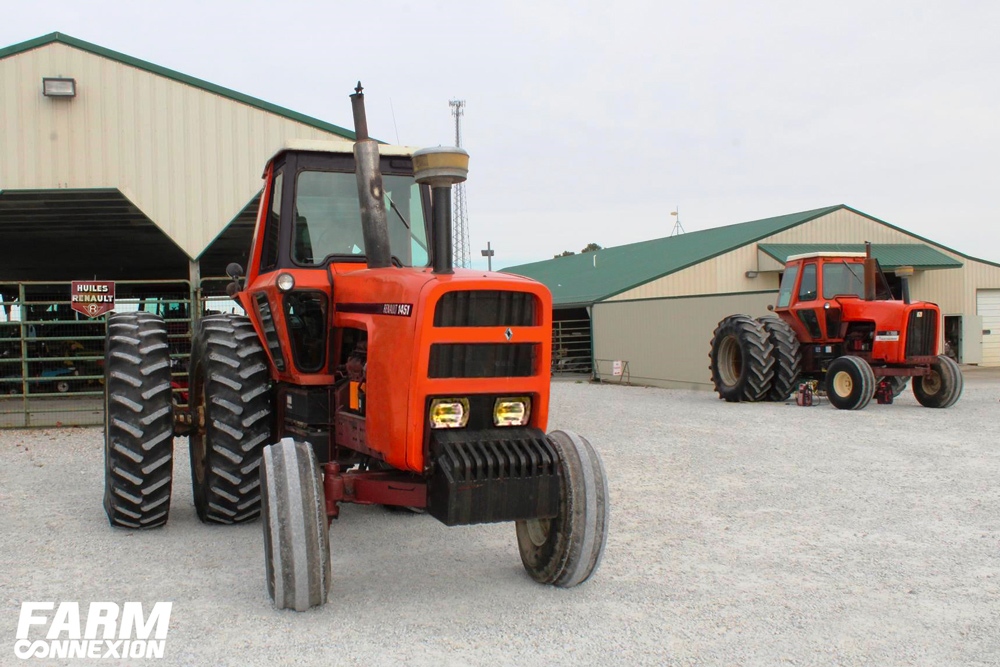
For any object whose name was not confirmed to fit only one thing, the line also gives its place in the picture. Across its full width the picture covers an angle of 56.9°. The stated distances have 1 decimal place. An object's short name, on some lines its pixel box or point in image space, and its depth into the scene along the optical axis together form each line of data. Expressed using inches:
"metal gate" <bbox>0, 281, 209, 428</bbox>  461.4
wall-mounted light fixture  458.0
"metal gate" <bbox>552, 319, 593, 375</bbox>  1005.5
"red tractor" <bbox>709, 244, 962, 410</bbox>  521.7
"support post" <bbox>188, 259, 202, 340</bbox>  475.8
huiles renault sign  471.9
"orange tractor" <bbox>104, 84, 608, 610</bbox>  165.8
